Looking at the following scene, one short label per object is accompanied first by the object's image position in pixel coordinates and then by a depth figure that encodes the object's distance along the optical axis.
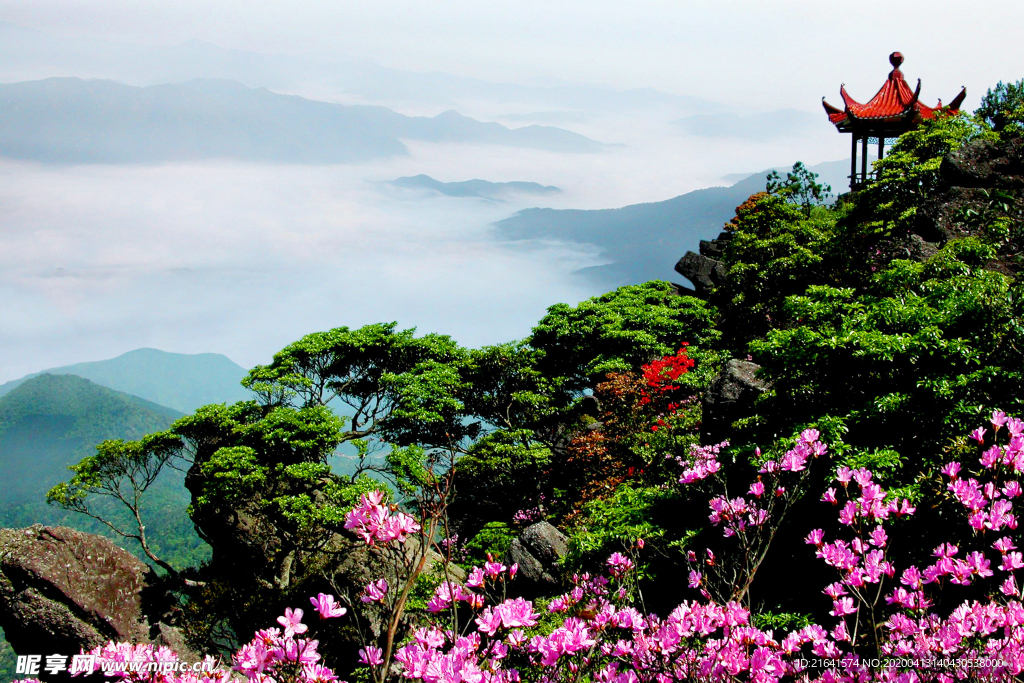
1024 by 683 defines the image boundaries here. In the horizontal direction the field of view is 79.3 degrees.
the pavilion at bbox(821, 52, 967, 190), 21.25
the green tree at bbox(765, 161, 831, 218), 24.95
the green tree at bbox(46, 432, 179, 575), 15.81
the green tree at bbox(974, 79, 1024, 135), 19.05
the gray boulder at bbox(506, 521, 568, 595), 10.64
